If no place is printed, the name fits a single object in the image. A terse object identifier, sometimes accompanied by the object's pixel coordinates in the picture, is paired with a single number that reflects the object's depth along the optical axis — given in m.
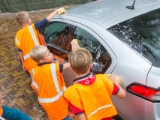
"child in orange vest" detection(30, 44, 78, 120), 2.77
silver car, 2.37
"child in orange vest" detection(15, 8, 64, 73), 3.49
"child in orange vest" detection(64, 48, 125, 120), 2.12
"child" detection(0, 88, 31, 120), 2.36
